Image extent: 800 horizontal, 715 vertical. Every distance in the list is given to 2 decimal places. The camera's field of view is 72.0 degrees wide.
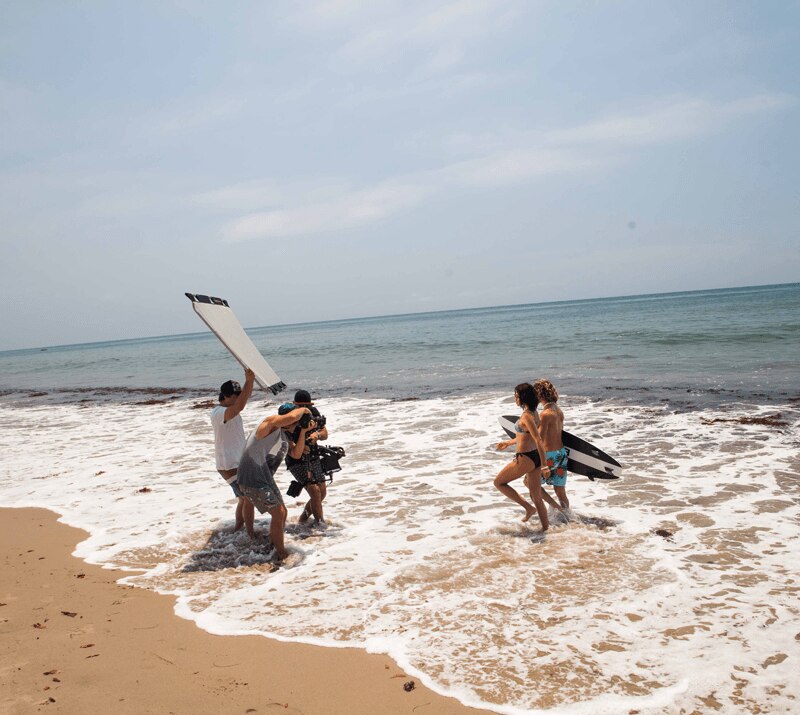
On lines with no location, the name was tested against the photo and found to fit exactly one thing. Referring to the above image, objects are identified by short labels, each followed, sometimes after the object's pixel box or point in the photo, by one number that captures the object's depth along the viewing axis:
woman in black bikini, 6.15
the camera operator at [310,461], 6.47
